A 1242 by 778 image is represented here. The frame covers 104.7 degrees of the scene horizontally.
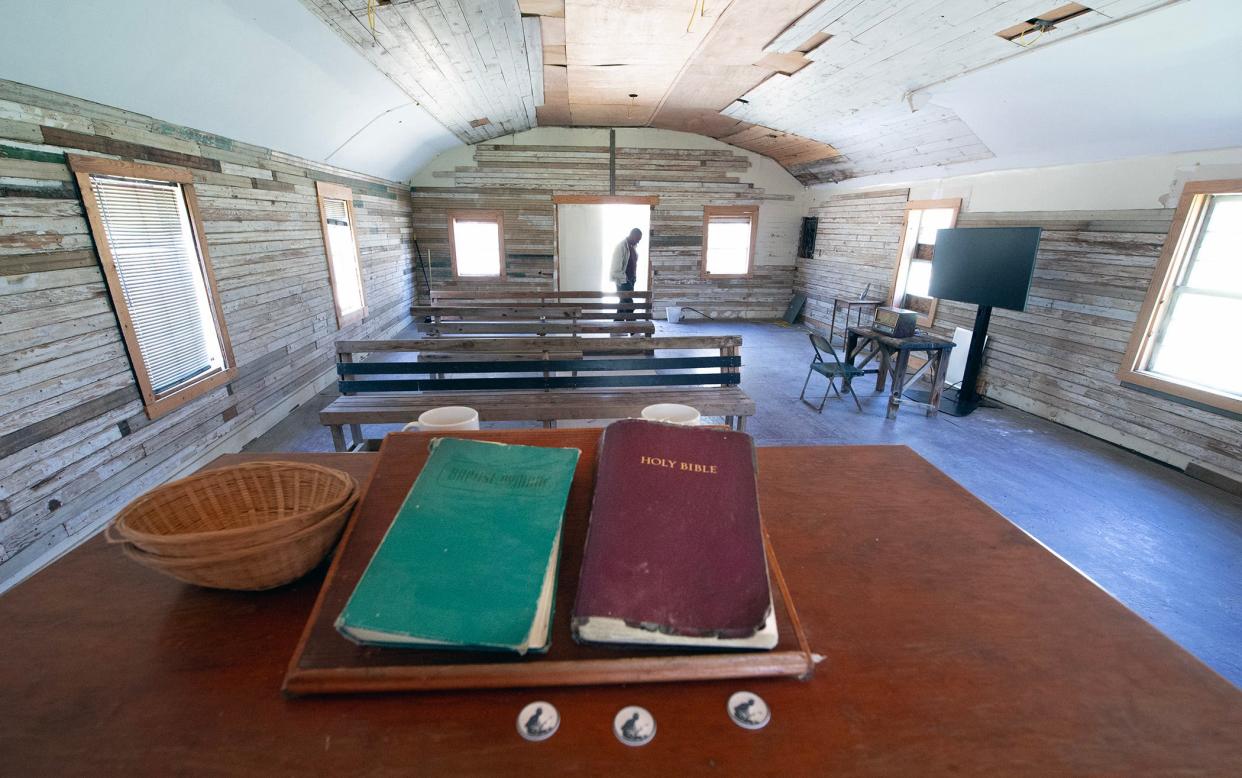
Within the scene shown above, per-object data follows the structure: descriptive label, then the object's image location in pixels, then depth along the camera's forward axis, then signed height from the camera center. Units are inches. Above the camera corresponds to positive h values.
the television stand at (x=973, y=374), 187.2 -46.8
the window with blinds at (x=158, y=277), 104.3 -10.5
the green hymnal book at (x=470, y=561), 20.9 -15.2
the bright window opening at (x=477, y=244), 336.5 -2.3
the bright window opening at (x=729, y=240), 350.3 +4.6
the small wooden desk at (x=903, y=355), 179.0 -40.1
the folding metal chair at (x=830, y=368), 181.6 -44.0
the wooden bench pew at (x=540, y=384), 117.5 -36.4
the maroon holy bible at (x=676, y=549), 21.4 -14.4
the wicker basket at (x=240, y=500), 28.0 -16.5
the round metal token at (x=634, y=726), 19.5 -19.1
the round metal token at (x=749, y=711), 20.1 -19.0
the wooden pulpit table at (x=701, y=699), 18.9 -19.3
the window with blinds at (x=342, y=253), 205.0 -6.8
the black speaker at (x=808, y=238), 344.2 +7.3
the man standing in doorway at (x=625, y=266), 291.0 -13.1
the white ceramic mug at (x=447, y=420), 41.6 -16.2
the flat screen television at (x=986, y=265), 165.0 -4.6
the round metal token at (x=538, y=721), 19.6 -19.1
